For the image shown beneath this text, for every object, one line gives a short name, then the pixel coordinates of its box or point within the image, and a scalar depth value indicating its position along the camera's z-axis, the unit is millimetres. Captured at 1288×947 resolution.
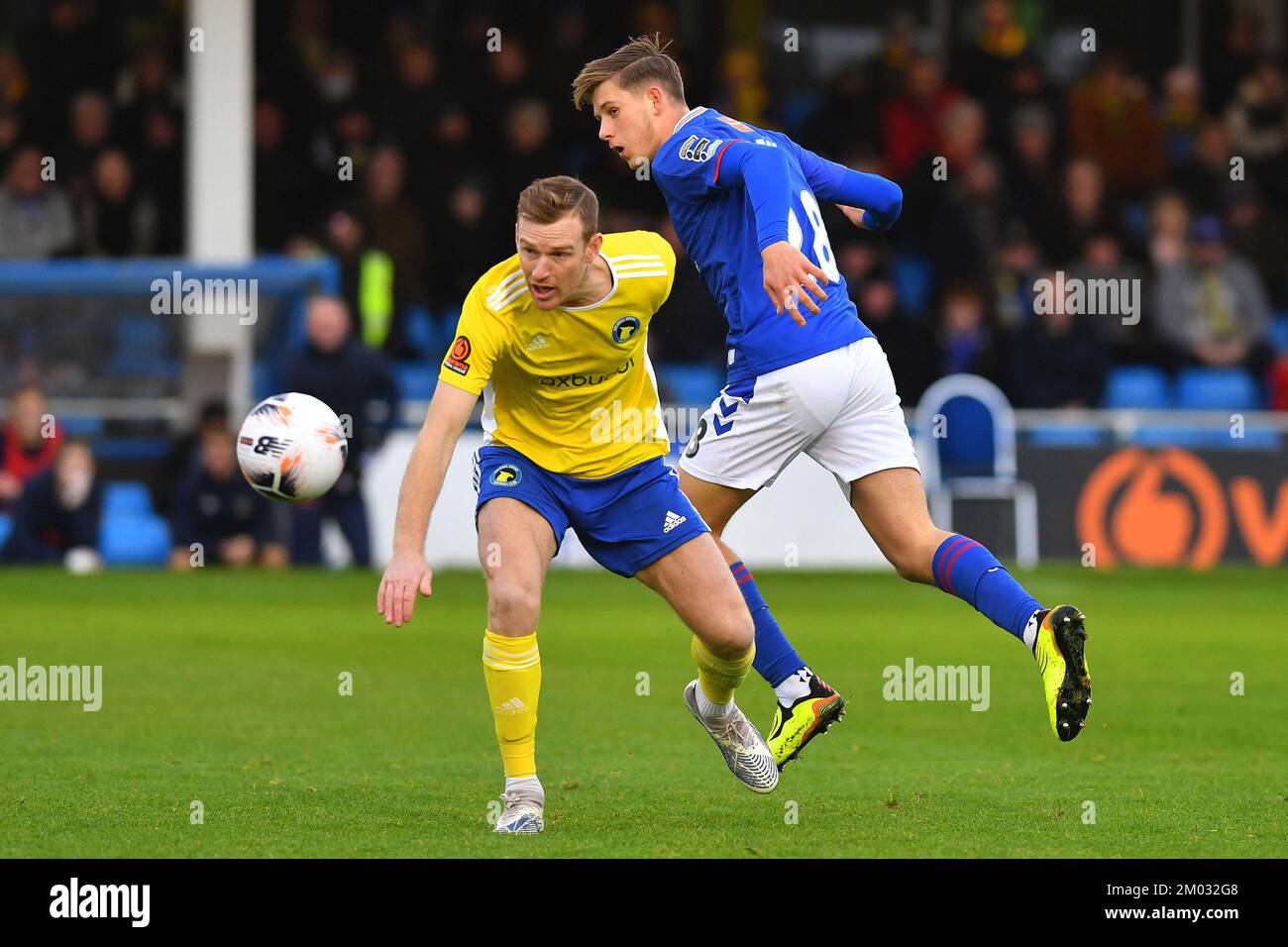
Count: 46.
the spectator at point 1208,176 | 19422
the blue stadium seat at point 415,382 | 16703
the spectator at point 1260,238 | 19016
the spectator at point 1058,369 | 16844
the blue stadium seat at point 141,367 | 16266
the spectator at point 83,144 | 17844
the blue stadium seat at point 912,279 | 18953
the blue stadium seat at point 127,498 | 15586
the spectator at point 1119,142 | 19219
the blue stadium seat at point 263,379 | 16123
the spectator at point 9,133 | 18531
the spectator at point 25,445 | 15201
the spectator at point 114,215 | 17625
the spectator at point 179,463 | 15358
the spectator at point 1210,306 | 18125
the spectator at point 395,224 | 17281
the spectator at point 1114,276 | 17578
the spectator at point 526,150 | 17125
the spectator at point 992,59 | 19359
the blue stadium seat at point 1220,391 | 17953
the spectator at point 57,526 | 15117
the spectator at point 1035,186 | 18484
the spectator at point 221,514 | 14898
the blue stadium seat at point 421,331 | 17250
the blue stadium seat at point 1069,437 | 15852
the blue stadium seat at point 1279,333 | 19125
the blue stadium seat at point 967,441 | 15461
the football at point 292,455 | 6098
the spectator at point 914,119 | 18469
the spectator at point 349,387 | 14570
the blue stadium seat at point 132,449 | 15672
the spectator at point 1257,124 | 19906
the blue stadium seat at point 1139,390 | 18016
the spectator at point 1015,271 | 18062
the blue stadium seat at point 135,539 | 15625
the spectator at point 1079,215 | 18203
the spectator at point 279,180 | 18031
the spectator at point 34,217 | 17688
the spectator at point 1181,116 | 20141
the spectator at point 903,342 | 16109
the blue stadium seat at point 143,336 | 16375
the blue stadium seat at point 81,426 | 15727
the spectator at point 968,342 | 16797
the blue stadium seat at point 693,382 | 17141
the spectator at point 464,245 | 16781
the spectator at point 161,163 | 18109
